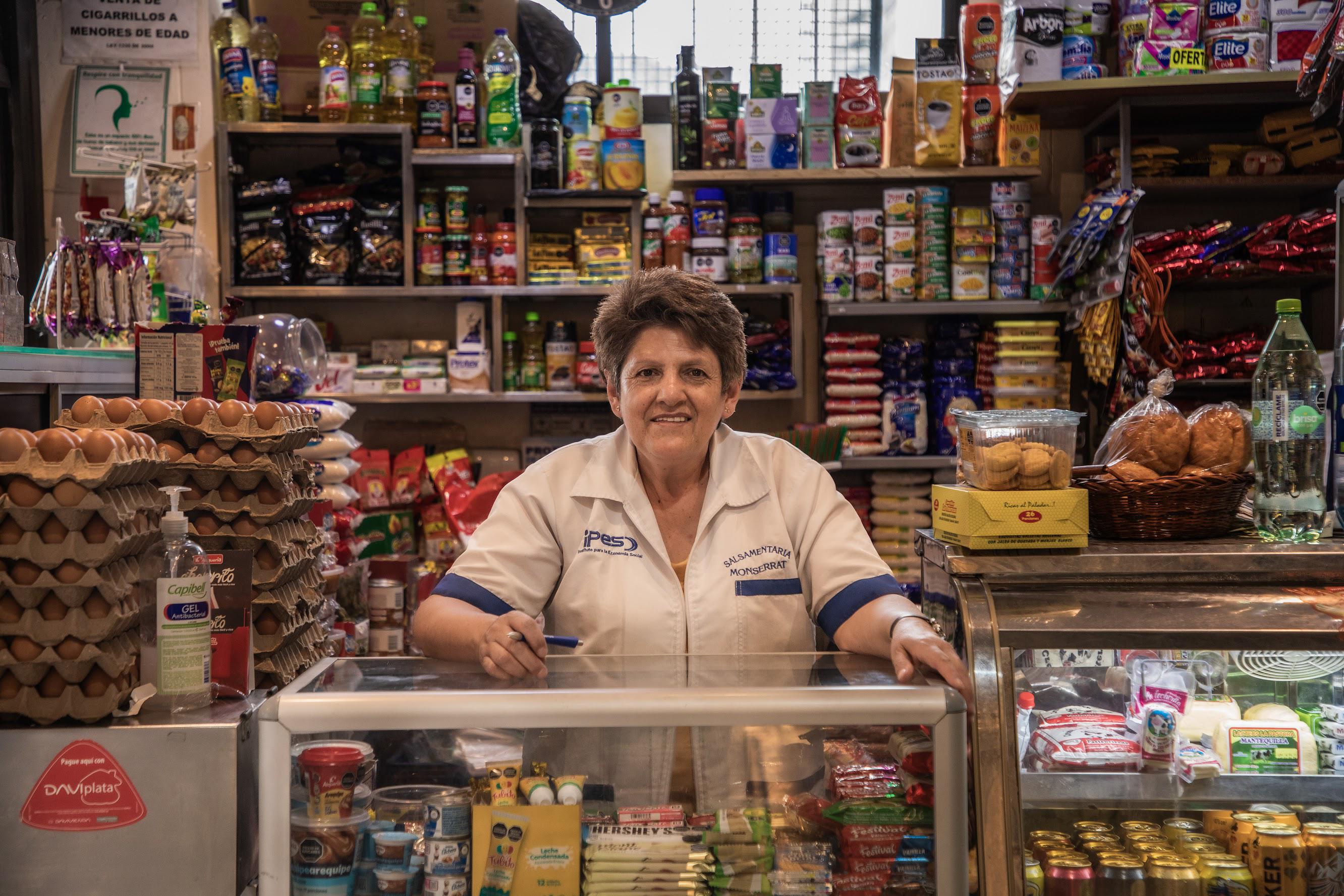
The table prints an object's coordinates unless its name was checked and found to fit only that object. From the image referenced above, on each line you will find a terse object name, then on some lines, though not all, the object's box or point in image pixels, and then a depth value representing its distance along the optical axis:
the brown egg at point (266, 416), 1.82
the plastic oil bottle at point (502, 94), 4.45
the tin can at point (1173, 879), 1.86
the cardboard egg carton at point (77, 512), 1.42
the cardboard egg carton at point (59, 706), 1.44
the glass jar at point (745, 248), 4.50
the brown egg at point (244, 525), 1.80
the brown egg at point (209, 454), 1.77
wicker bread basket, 2.04
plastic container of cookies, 1.96
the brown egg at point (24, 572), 1.43
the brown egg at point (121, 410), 1.75
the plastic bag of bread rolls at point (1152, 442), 2.07
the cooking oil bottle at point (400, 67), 4.46
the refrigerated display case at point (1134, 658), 1.77
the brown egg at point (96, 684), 1.46
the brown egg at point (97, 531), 1.44
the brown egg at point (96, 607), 1.46
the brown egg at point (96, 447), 1.44
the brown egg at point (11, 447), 1.42
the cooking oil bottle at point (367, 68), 4.45
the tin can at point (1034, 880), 1.88
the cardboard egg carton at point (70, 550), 1.42
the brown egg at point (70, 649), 1.44
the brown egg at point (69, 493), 1.42
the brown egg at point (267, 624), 1.82
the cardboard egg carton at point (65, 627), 1.43
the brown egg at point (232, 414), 1.80
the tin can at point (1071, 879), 1.87
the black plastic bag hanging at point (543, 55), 4.77
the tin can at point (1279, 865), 1.87
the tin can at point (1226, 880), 1.86
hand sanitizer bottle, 1.52
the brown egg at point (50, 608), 1.45
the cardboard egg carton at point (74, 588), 1.43
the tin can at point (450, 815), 1.38
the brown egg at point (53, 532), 1.43
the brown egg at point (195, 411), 1.78
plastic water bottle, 2.07
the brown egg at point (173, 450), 1.73
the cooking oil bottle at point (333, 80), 4.39
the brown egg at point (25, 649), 1.44
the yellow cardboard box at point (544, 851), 1.37
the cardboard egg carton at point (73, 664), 1.44
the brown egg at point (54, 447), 1.44
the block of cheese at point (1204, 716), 2.10
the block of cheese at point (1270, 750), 2.06
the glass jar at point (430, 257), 4.50
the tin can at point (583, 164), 4.50
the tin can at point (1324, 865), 1.88
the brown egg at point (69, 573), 1.44
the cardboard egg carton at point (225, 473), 1.76
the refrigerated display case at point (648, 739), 1.33
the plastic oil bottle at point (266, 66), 4.44
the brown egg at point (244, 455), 1.80
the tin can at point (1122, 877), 1.87
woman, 2.02
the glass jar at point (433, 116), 4.45
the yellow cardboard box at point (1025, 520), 1.94
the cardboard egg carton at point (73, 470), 1.42
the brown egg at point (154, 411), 1.75
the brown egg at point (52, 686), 1.45
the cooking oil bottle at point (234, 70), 4.38
